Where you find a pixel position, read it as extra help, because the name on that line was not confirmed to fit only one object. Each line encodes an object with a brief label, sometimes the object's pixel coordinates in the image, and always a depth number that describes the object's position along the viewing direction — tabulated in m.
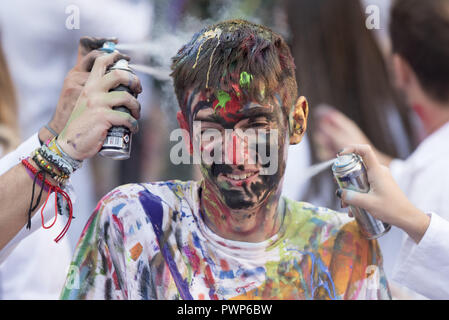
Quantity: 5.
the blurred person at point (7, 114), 2.75
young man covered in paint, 2.54
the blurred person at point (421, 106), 2.70
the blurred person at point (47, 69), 2.67
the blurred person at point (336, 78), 2.73
